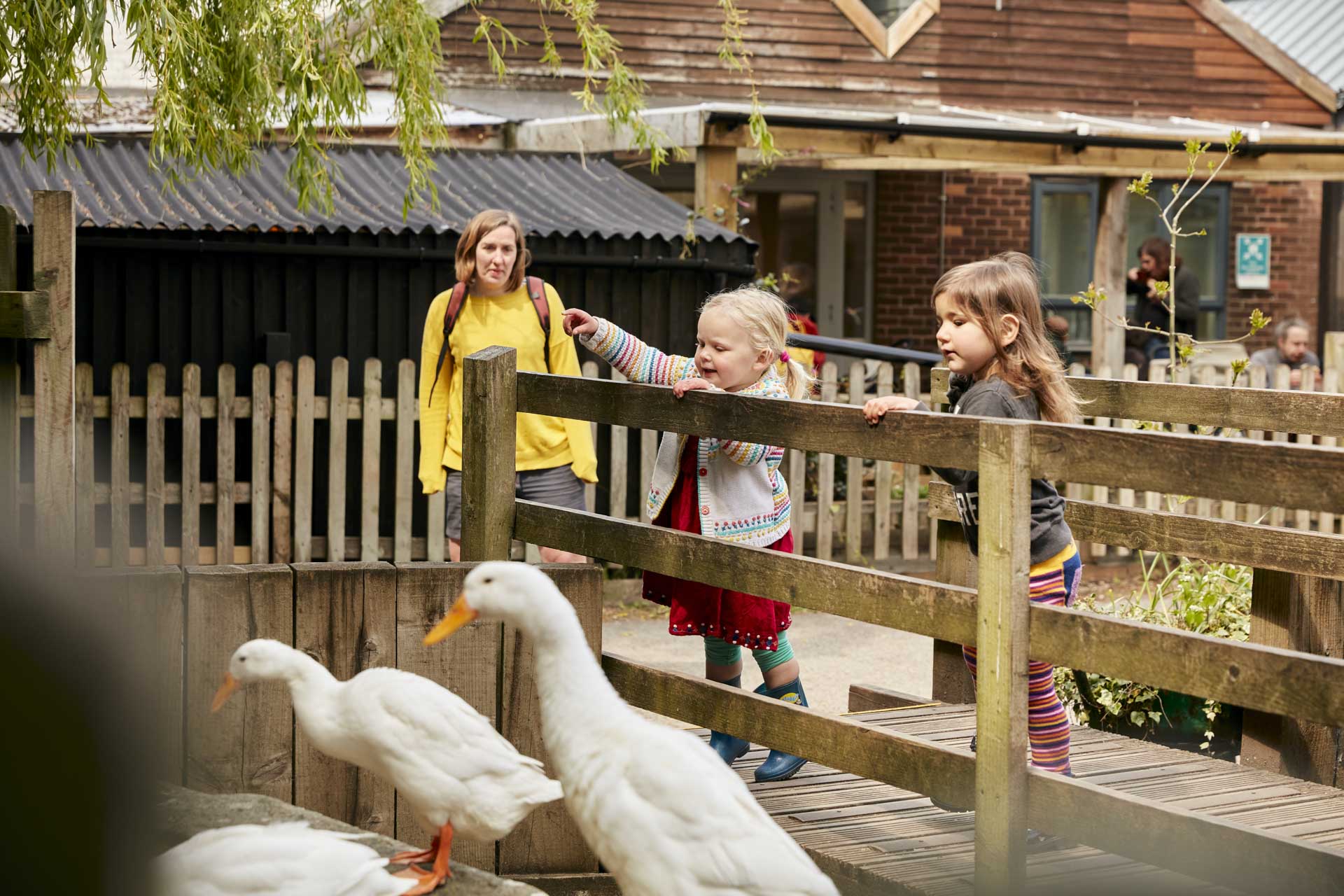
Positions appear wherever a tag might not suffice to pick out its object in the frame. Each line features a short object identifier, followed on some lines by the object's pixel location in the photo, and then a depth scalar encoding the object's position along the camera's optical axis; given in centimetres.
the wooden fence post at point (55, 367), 482
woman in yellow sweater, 555
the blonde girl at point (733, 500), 410
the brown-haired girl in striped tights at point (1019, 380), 360
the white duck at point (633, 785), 221
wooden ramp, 328
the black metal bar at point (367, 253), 850
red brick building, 1463
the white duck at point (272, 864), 223
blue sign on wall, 1667
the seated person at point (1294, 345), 1120
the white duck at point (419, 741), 240
